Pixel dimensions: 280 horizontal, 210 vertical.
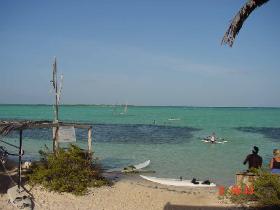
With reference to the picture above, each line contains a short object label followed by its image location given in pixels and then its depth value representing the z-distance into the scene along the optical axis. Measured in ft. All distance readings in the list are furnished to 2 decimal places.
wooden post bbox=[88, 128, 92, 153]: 40.58
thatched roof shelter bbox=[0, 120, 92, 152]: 33.43
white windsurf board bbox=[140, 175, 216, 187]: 45.03
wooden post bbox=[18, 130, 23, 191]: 33.62
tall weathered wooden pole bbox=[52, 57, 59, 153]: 39.98
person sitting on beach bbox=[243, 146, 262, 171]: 34.25
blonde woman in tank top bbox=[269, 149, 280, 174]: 32.76
